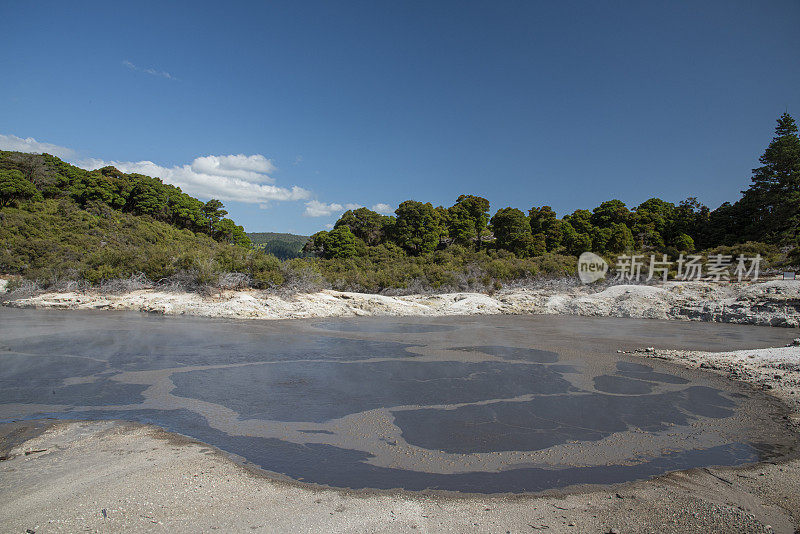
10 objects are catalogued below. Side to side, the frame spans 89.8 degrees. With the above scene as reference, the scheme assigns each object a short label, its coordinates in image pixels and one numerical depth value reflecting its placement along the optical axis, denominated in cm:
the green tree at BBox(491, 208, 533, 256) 3706
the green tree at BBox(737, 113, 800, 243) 3264
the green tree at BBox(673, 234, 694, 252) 3752
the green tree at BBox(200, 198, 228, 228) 4578
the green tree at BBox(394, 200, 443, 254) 3762
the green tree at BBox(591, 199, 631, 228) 4281
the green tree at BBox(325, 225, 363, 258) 3466
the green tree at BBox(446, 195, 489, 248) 4006
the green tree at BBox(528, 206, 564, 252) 3959
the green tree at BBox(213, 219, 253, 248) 4538
